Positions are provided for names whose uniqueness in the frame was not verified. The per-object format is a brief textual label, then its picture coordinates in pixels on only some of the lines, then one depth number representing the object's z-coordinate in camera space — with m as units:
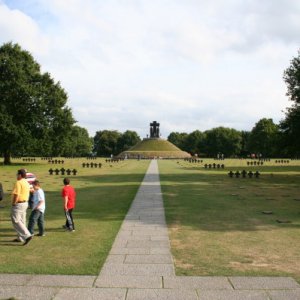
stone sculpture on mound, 143.38
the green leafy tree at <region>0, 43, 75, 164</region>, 52.62
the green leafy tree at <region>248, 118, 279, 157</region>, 115.86
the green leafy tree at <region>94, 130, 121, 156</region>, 160.62
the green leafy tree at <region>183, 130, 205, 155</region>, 145.75
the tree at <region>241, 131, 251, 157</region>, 138.39
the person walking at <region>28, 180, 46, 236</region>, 10.45
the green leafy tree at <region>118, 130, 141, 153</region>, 162.00
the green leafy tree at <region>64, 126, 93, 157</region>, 135.02
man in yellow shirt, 9.71
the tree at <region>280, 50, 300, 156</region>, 35.75
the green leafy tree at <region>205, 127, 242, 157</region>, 136.00
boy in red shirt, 11.34
